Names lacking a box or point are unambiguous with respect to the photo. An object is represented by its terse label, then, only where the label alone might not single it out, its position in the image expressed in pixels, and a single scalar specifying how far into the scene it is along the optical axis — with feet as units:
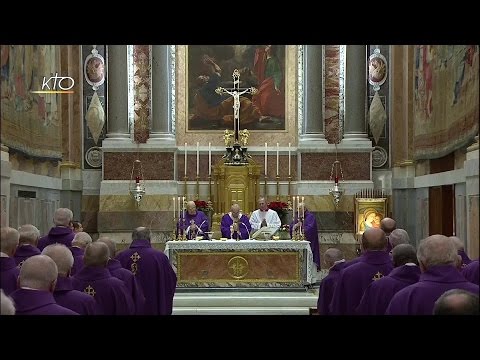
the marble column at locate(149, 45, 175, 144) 57.31
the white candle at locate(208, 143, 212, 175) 57.82
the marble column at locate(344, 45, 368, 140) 57.62
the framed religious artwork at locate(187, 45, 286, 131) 59.77
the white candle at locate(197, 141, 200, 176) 57.52
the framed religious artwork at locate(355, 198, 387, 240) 54.90
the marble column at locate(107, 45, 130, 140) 57.06
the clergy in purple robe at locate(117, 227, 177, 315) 32.78
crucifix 56.90
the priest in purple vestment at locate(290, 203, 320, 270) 51.58
